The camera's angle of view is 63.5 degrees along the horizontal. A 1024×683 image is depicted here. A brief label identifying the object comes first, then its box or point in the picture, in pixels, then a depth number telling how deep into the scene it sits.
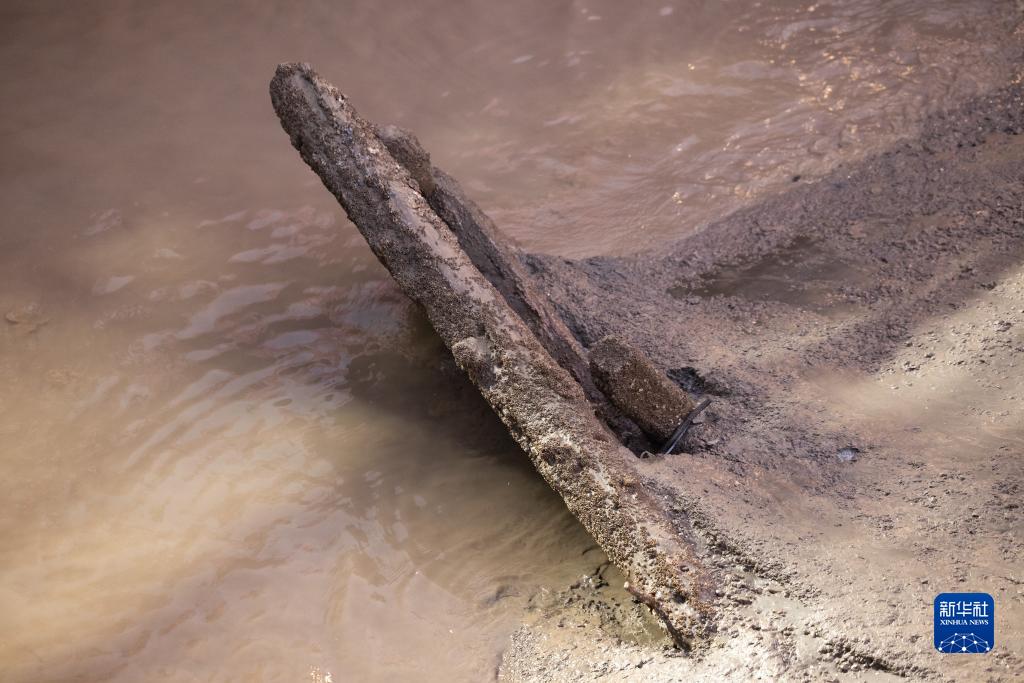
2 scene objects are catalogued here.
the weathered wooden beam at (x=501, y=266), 3.08
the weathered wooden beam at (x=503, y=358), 2.36
